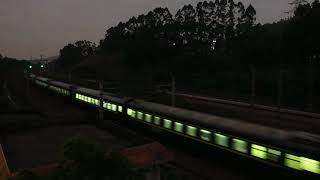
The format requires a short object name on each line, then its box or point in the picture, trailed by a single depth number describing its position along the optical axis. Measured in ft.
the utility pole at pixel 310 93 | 126.97
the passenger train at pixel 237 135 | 50.96
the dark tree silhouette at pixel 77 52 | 493.36
